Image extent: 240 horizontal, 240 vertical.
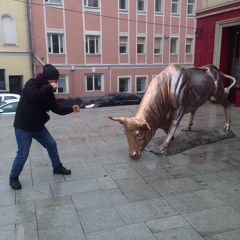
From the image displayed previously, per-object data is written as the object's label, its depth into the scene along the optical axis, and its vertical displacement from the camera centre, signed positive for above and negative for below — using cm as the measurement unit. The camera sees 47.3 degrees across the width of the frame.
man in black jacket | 371 -71
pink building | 1939 +143
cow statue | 478 -80
